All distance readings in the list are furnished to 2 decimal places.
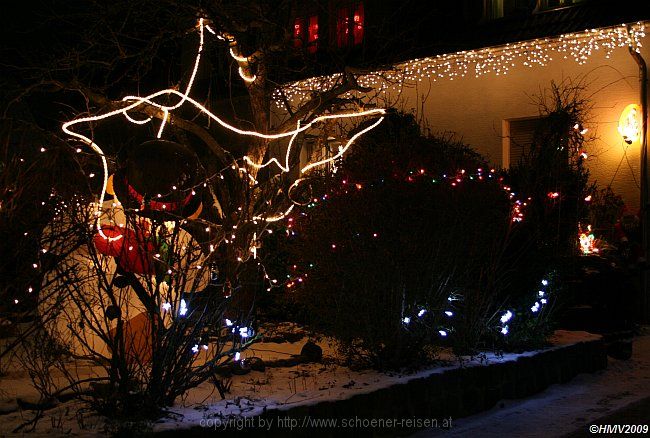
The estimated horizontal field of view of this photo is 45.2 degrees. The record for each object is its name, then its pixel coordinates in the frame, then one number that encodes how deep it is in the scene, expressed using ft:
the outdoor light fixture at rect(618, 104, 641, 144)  42.52
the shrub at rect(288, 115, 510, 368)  24.58
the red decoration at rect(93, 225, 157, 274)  19.01
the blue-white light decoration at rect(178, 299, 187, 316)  19.07
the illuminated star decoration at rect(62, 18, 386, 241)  26.43
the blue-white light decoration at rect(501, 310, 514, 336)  28.78
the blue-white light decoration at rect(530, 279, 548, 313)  29.55
